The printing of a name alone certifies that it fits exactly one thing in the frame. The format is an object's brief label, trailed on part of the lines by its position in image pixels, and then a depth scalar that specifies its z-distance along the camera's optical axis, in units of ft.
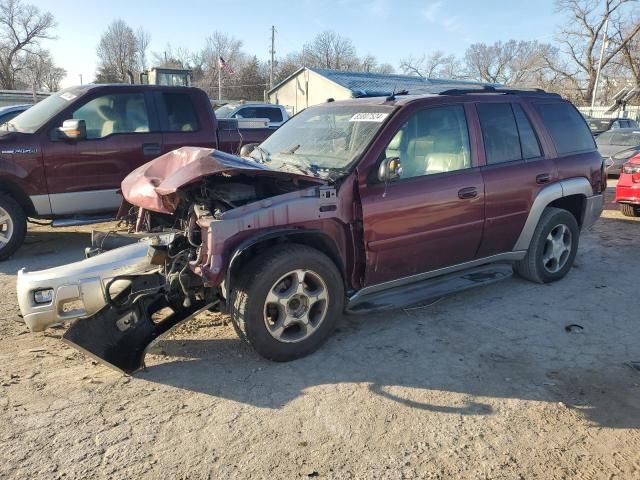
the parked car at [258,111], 50.42
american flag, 116.59
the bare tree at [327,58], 245.65
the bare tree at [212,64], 212.64
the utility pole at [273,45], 191.19
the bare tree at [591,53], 152.56
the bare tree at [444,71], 252.62
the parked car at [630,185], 28.45
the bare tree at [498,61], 236.02
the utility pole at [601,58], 124.67
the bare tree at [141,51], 245.04
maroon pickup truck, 20.18
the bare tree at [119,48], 238.07
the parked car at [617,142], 45.19
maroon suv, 11.35
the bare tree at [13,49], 190.49
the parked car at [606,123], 59.66
